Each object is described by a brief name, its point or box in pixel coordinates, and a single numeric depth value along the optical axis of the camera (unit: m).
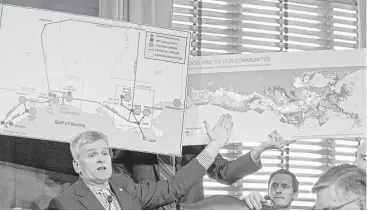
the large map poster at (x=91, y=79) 3.73
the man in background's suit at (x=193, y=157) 3.97
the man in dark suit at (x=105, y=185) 3.39
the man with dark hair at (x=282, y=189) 4.06
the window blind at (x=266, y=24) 4.62
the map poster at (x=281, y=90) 4.04
